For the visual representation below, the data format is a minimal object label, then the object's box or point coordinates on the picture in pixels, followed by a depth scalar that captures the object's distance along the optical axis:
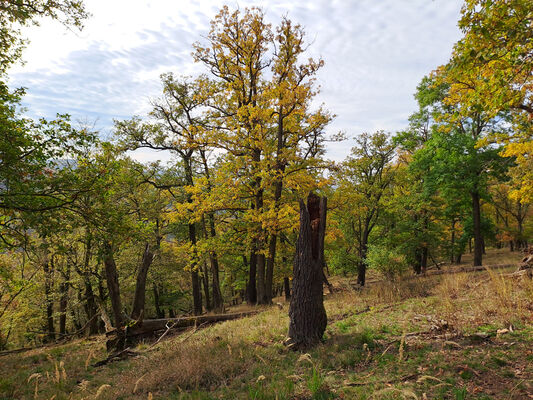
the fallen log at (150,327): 9.81
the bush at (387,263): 13.75
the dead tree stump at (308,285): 6.67
